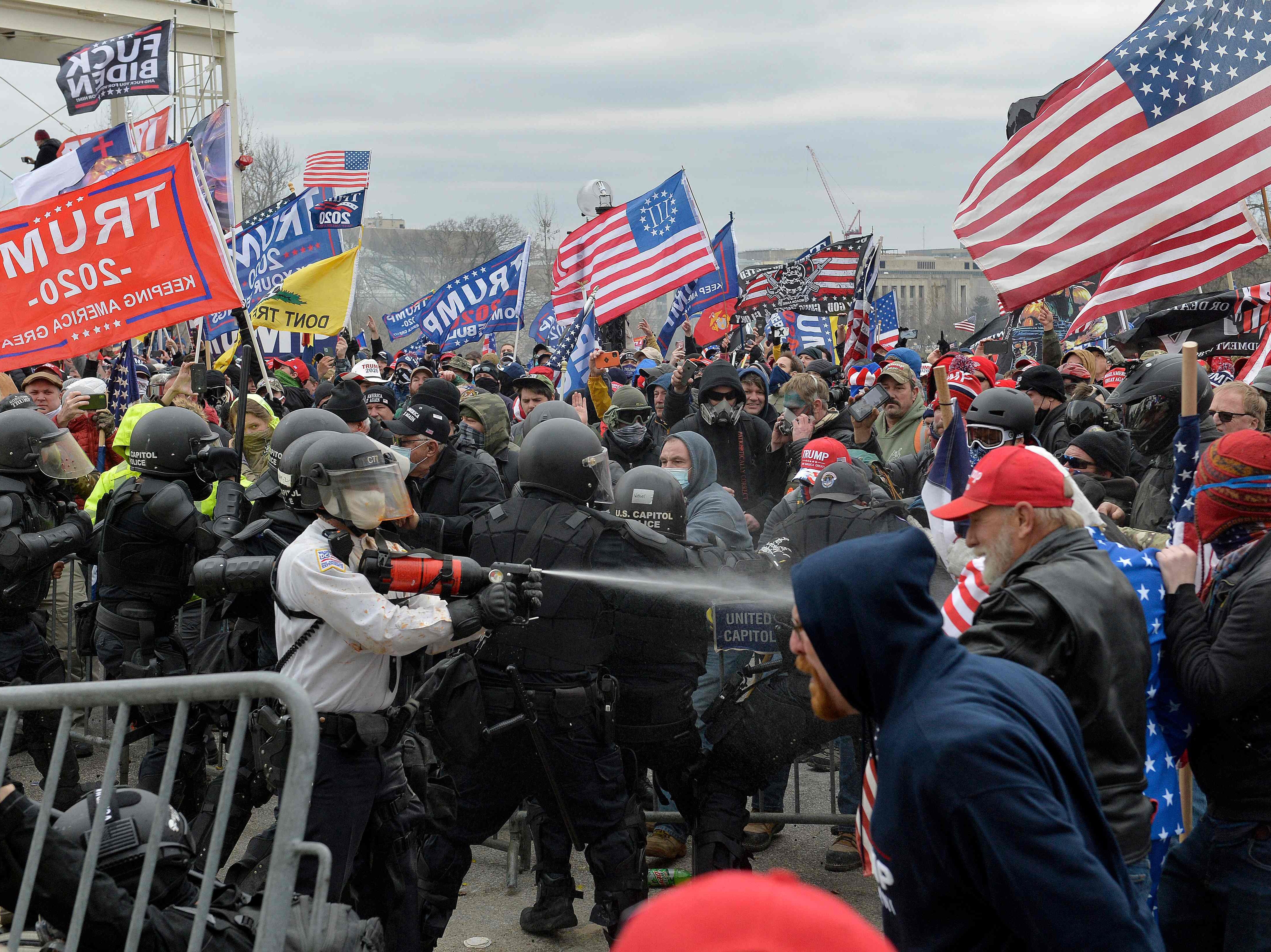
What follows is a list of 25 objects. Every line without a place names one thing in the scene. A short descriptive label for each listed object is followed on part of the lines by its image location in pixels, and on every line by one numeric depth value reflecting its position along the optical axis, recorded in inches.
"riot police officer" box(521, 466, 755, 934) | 215.0
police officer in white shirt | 165.6
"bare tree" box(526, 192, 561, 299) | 2677.2
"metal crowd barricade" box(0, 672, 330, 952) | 106.5
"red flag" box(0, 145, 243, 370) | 279.0
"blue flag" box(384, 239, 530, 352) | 649.6
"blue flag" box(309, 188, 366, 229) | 624.4
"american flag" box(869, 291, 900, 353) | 654.5
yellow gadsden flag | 428.5
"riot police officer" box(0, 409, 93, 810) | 254.2
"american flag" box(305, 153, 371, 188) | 720.3
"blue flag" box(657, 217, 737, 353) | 570.6
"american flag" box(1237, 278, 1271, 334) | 272.8
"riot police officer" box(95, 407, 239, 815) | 237.3
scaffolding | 918.4
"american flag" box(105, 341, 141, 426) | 412.2
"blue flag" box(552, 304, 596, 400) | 455.2
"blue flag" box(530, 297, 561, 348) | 773.3
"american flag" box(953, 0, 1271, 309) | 200.5
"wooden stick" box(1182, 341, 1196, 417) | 150.5
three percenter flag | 461.4
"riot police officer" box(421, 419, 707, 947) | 197.9
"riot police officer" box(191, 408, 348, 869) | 201.9
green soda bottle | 239.8
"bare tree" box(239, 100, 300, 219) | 2283.5
